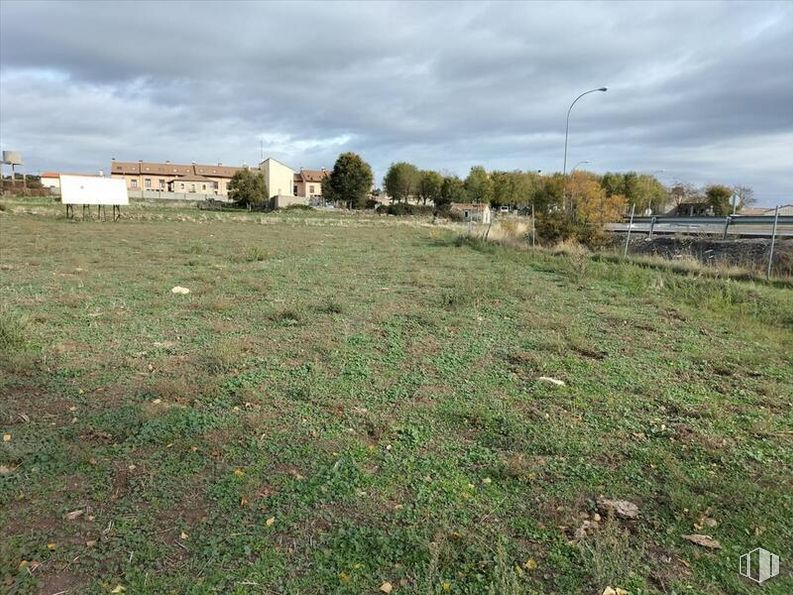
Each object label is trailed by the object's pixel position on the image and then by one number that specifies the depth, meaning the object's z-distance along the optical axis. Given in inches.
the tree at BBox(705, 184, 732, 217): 2947.1
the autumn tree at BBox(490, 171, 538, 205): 3292.3
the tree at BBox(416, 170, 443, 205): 3280.0
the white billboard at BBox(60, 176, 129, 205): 1299.2
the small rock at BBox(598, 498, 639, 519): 114.1
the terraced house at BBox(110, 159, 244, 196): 4104.3
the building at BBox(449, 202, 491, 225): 2417.7
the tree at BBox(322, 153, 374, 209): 2947.8
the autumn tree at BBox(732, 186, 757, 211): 2417.8
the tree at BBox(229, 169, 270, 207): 2593.5
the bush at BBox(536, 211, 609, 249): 797.2
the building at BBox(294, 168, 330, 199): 4357.8
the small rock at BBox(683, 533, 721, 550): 104.1
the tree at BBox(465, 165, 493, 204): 3232.8
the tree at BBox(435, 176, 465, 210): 3163.9
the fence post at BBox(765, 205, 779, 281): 487.3
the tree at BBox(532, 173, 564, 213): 2287.2
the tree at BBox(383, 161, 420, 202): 3240.7
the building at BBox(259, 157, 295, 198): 3548.2
